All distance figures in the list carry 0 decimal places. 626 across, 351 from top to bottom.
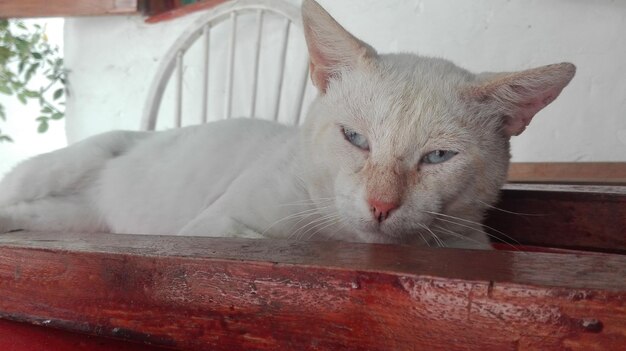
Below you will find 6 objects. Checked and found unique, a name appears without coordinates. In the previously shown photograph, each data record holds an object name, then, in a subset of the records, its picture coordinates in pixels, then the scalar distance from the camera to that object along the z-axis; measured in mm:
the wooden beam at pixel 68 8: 936
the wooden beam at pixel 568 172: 528
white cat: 294
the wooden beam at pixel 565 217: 383
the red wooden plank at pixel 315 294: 150
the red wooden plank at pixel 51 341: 233
